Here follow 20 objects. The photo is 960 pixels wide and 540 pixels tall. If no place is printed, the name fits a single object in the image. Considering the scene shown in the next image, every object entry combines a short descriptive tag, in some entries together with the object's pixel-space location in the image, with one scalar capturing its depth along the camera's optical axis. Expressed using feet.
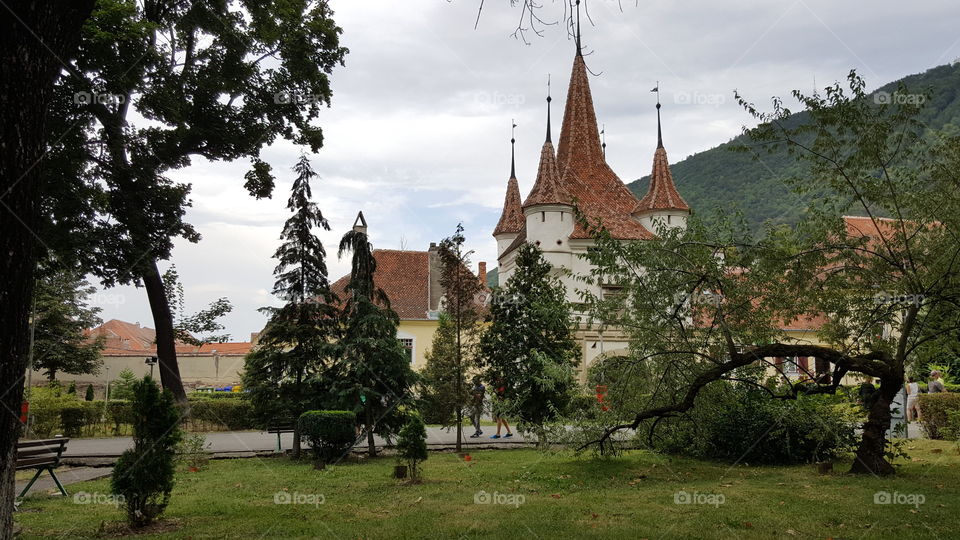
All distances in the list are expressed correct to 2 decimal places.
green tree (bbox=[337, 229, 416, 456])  56.54
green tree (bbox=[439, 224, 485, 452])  60.08
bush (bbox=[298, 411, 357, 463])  51.29
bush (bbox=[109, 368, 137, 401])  124.77
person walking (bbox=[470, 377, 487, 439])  66.13
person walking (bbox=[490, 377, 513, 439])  62.62
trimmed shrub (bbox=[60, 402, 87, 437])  78.12
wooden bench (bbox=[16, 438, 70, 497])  33.51
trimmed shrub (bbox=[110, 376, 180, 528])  26.58
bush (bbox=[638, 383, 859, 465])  43.62
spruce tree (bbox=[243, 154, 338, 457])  57.21
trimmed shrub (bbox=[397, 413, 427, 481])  39.42
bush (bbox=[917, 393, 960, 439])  58.75
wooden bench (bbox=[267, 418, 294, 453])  57.06
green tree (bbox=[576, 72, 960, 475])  35.53
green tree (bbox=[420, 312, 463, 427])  60.90
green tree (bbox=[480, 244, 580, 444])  66.85
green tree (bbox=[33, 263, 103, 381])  110.42
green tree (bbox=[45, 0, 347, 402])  57.88
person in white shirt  66.74
